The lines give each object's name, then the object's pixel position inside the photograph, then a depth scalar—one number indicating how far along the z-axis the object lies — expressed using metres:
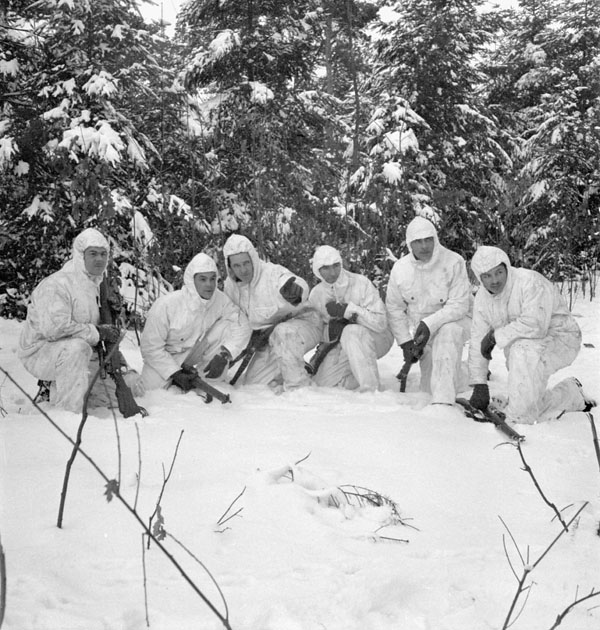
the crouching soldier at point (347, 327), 5.28
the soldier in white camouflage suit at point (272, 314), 5.44
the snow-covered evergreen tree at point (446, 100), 10.70
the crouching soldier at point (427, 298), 5.16
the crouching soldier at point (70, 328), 4.45
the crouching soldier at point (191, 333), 5.16
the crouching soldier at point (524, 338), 4.47
